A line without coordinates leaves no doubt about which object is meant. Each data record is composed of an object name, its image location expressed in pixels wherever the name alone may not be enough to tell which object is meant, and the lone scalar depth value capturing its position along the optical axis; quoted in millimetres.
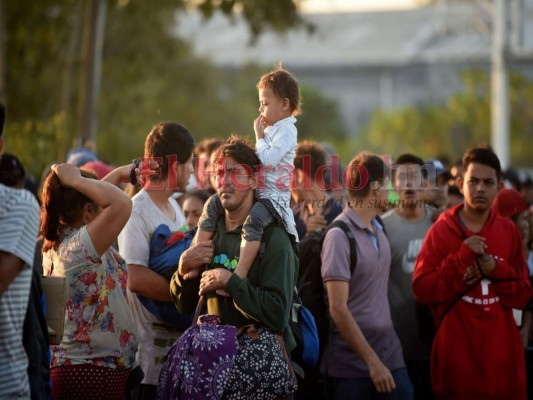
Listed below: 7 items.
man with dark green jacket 11836
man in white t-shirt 13852
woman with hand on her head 12305
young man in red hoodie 14922
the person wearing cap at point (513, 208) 17281
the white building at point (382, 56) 153875
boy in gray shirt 16656
